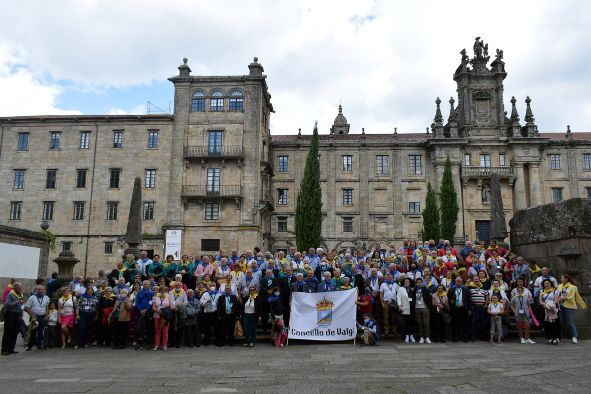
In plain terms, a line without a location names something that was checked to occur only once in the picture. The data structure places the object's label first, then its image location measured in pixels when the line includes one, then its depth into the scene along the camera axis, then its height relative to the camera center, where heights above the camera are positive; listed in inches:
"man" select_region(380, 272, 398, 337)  502.0 -17.7
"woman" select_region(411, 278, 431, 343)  490.0 -27.5
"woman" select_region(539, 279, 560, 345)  471.5 -32.4
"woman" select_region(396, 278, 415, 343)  488.1 -27.7
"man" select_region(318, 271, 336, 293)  501.7 -7.4
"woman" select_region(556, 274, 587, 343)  479.5 -17.2
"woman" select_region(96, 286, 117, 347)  493.4 -38.3
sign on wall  1540.4 +108.4
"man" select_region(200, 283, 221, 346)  487.8 -32.6
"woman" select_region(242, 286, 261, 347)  482.0 -38.7
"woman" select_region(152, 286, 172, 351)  471.8 -37.2
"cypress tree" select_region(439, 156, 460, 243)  1619.1 +245.7
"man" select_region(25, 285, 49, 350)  481.4 -33.6
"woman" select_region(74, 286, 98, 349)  491.2 -38.8
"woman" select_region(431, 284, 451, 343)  490.9 -32.2
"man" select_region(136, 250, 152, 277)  585.3 +15.7
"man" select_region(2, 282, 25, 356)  452.8 -40.7
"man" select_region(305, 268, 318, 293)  509.4 -4.6
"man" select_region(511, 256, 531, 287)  551.8 +12.0
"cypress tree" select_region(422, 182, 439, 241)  1626.5 +207.3
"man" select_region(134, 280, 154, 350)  479.5 -33.8
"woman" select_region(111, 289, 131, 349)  482.3 -41.2
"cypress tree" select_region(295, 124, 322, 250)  1486.2 +214.2
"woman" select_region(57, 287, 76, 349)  487.8 -37.9
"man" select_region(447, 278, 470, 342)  496.4 -28.5
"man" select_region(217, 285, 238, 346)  485.4 -35.1
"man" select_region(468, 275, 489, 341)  502.9 -25.4
